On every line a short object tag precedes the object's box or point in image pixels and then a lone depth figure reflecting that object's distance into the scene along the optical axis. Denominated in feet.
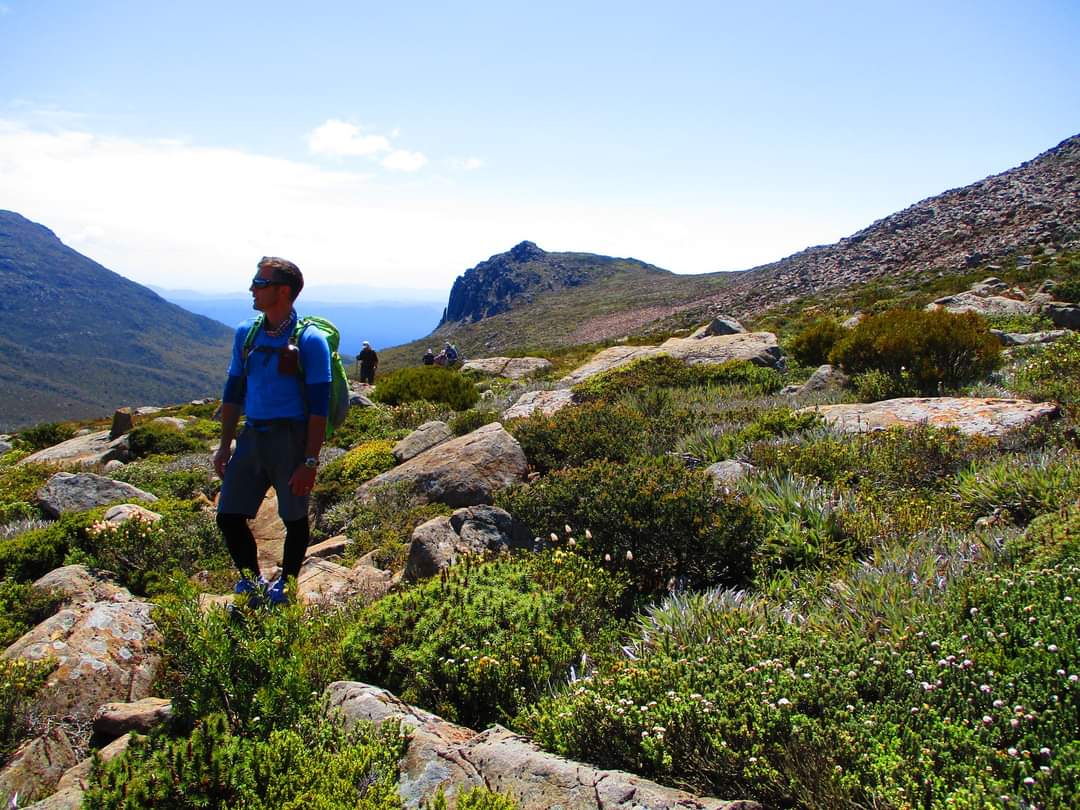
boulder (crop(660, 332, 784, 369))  46.37
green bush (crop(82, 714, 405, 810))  8.07
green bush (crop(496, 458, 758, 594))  16.11
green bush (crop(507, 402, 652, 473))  25.21
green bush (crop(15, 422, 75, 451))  66.39
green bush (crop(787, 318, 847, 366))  48.21
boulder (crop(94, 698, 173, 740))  10.87
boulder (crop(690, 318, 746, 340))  64.88
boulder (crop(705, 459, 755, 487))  20.26
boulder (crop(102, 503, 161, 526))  21.58
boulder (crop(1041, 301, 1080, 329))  50.34
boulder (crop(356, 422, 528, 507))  23.66
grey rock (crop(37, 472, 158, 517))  27.27
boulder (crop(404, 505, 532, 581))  16.35
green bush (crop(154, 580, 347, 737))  9.82
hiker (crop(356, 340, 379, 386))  76.07
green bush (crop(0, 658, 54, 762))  11.85
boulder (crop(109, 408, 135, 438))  58.65
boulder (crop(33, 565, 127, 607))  17.62
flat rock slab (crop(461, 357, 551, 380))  72.06
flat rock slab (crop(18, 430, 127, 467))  48.76
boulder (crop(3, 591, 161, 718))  12.68
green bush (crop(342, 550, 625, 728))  11.50
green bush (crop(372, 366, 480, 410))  49.55
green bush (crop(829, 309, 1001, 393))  32.86
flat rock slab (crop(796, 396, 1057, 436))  22.04
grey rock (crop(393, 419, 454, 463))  31.91
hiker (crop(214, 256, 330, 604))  14.94
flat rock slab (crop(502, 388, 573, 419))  36.70
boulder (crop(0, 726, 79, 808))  10.75
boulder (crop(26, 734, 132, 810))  8.95
